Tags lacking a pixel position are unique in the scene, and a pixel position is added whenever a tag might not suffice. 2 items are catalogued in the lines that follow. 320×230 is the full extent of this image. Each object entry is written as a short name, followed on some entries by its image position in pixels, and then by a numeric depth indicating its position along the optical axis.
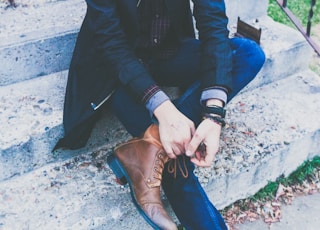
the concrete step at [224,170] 2.44
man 2.20
